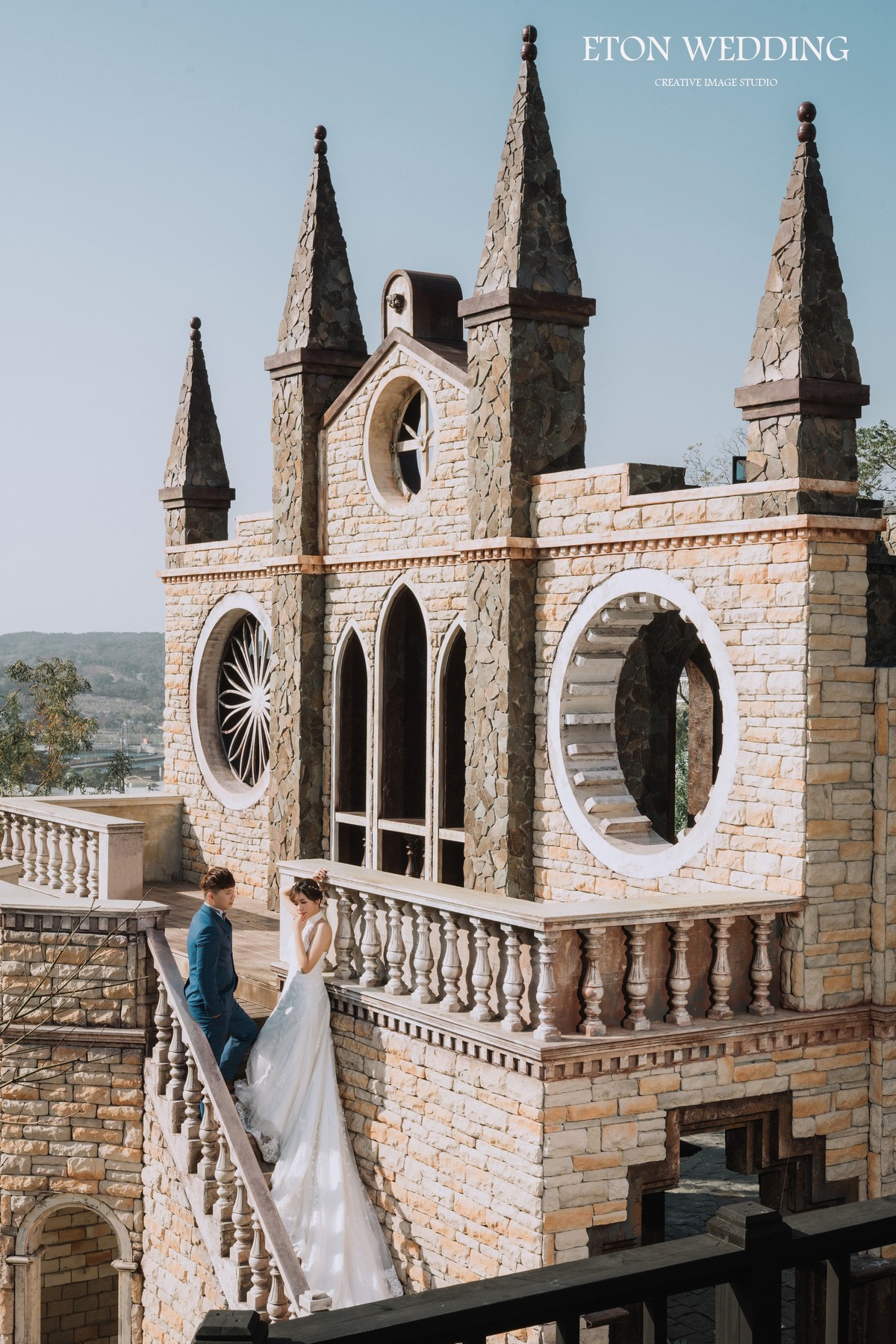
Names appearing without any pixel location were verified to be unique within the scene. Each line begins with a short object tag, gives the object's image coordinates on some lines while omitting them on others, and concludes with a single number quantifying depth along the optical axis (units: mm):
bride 10117
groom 10531
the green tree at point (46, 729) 43000
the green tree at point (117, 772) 49344
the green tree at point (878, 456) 39375
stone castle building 9398
